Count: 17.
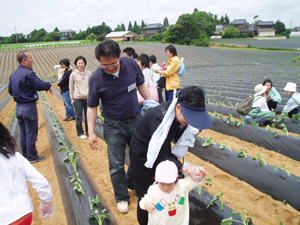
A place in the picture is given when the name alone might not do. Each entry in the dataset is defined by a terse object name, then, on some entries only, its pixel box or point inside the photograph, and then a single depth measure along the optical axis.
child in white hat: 1.54
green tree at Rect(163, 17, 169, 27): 94.93
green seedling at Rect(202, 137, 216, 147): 3.81
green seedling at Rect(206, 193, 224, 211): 2.12
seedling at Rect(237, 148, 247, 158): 3.24
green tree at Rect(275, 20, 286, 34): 64.31
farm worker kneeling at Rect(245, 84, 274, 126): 4.61
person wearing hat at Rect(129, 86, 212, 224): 1.48
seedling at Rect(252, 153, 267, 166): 2.96
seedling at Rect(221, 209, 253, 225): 1.84
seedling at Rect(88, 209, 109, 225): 2.06
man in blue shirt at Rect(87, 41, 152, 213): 2.34
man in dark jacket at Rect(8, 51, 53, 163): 3.69
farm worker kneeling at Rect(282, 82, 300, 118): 4.88
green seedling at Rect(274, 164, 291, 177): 2.74
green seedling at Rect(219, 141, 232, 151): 3.55
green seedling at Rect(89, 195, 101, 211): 2.23
